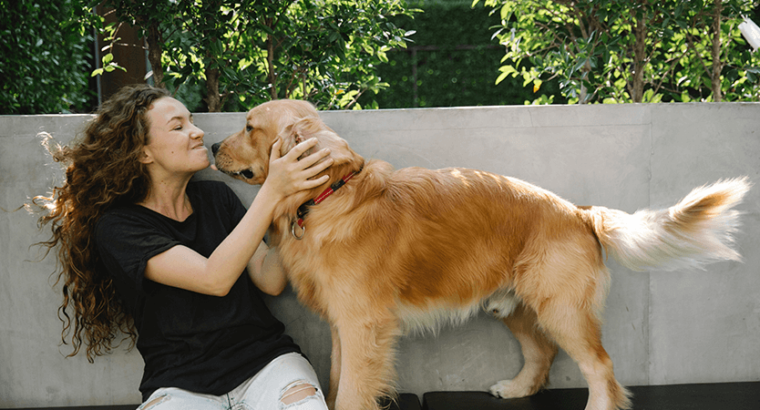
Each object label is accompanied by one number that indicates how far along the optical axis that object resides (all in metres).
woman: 1.85
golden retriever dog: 1.93
